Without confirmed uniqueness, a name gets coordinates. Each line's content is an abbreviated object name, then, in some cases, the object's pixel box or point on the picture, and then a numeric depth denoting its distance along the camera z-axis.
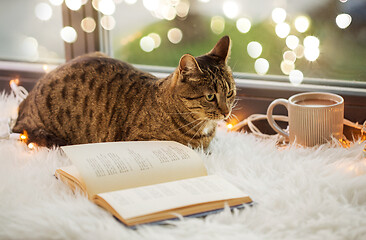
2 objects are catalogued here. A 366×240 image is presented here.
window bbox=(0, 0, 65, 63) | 2.01
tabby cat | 1.31
